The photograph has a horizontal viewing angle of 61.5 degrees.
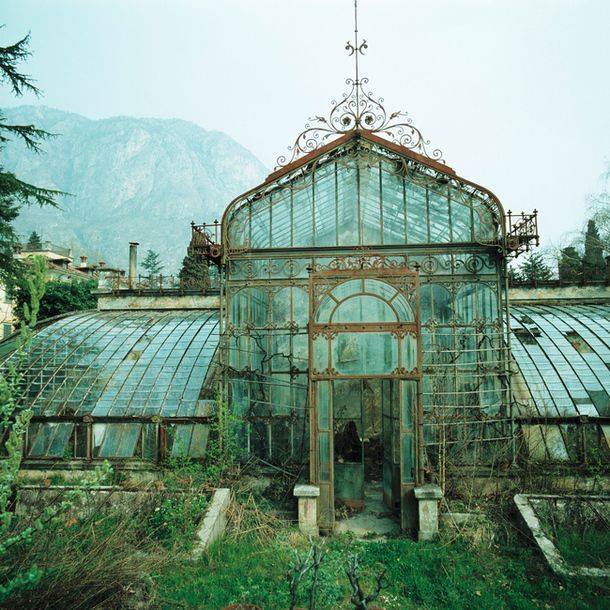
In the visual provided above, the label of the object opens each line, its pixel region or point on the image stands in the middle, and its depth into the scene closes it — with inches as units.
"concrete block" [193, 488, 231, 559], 366.9
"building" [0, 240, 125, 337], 1911.9
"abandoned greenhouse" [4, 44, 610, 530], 474.3
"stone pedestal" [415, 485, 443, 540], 400.8
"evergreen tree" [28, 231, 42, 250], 2504.9
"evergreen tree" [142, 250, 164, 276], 2623.0
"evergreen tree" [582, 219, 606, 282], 1090.7
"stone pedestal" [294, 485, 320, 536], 413.4
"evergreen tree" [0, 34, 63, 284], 588.1
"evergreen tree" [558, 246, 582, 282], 1171.3
